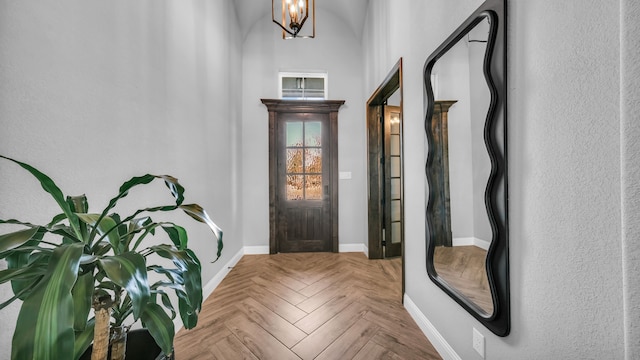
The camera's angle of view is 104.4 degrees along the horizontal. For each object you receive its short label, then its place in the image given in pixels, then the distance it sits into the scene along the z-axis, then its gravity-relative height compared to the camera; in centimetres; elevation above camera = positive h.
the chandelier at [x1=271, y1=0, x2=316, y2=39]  210 +145
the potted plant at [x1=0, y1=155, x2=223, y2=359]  41 -21
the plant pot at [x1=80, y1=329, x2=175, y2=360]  82 -56
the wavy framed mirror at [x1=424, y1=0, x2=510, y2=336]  104 +5
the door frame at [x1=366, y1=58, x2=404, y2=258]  322 -2
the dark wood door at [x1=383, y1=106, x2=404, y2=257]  324 -2
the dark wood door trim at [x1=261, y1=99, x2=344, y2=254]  353 +45
